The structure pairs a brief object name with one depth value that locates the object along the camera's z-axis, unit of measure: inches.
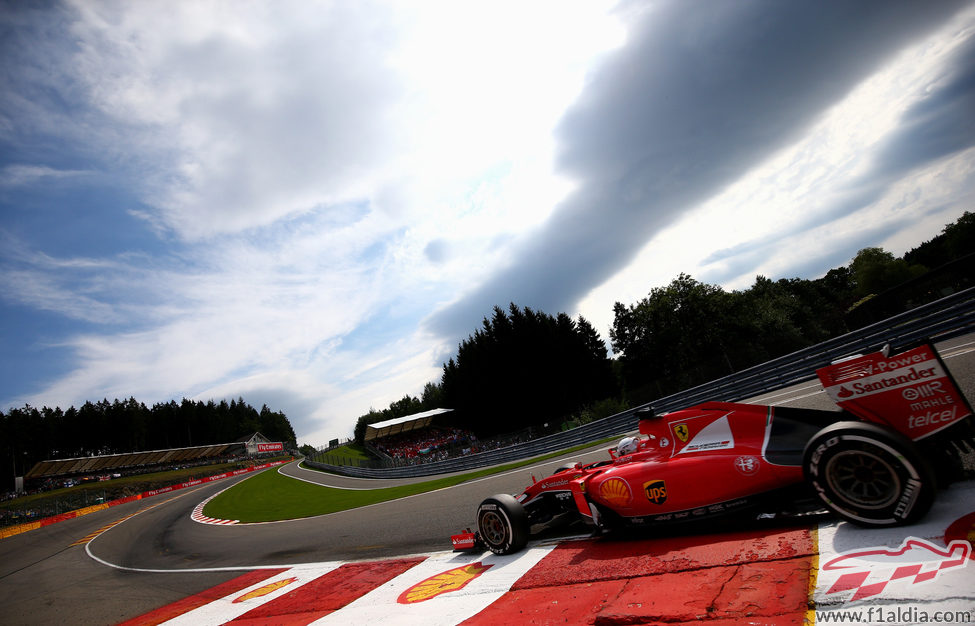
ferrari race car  123.6
